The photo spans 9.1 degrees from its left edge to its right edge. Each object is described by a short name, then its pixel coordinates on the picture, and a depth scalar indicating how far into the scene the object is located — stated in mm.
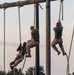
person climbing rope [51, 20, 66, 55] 15609
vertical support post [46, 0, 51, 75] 14446
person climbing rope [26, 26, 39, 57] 16344
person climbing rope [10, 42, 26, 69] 16969
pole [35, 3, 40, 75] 17344
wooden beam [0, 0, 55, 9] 16747
